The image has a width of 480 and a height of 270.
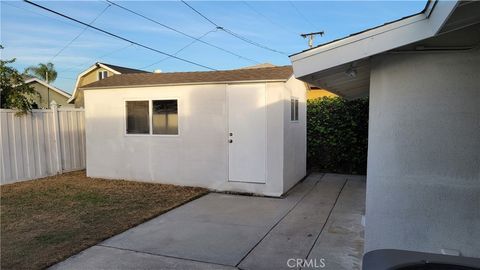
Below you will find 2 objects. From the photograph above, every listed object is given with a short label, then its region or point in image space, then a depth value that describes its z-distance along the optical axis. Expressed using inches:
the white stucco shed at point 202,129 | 295.0
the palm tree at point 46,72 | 1448.1
